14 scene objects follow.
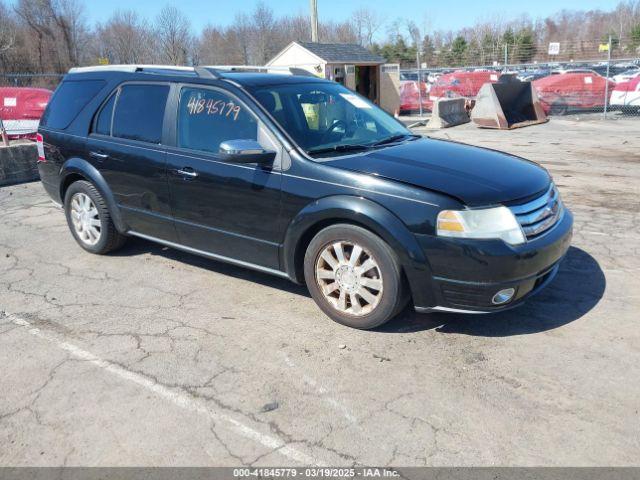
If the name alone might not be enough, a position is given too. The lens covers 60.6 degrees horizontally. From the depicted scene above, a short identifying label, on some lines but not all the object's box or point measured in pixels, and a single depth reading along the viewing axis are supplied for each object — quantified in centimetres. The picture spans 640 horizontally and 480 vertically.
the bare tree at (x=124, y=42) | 4316
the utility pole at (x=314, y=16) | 2091
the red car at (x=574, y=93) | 1902
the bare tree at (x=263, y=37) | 5225
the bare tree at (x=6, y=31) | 3775
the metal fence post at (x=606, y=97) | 1742
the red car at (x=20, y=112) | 1288
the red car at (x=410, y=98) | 2353
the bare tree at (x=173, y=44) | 3994
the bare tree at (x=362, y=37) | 7306
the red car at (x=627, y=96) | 1744
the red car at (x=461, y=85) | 2421
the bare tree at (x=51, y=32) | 4400
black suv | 348
